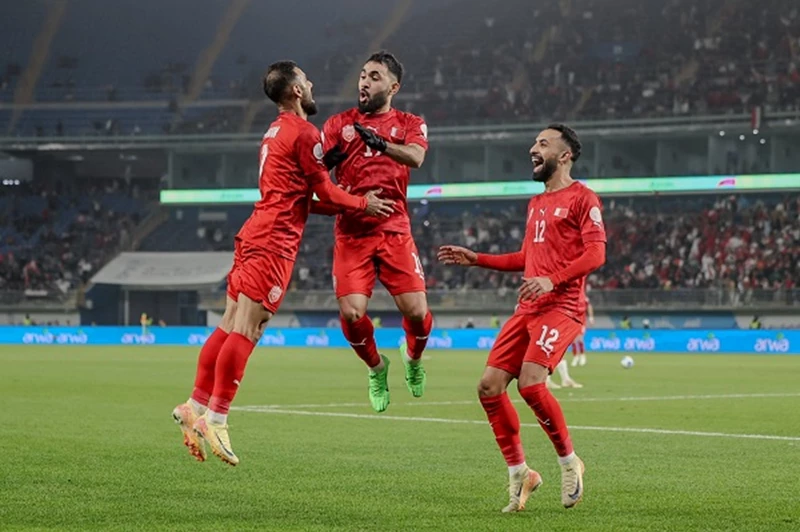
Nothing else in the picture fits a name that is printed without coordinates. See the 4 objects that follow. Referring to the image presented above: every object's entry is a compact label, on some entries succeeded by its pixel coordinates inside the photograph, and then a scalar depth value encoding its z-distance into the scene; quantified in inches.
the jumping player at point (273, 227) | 404.8
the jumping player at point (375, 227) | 430.0
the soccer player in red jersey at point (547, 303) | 381.4
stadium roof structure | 2561.5
